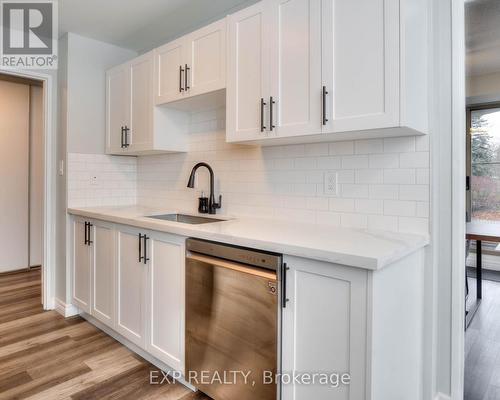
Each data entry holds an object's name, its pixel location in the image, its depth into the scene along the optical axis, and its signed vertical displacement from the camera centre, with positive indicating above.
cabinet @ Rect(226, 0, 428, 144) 1.42 +0.60
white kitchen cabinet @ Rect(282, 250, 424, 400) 1.18 -0.50
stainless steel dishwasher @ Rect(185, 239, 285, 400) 1.43 -0.57
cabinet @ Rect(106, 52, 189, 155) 2.68 +0.66
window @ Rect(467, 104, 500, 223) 2.08 +0.20
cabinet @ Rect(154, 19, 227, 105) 2.12 +0.89
